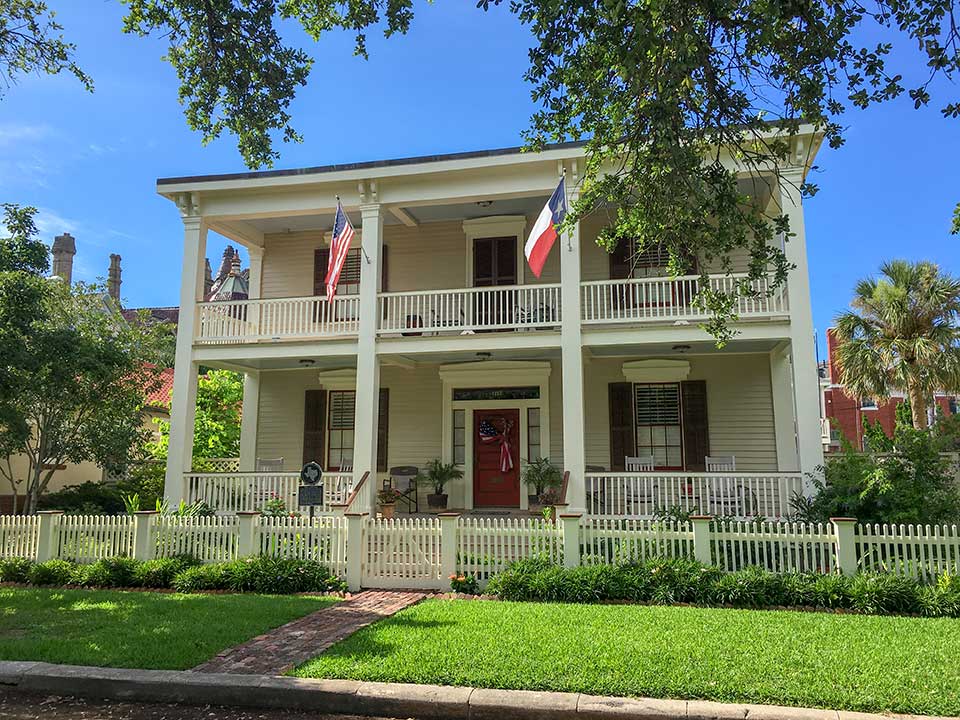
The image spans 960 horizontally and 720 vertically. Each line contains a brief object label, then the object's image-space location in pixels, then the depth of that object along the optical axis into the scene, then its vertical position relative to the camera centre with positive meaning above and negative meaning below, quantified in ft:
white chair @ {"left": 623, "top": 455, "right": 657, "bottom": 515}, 40.32 -1.27
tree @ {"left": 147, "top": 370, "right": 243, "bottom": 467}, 67.21 +5.04
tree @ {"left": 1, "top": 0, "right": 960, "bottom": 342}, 20.47 +12.50
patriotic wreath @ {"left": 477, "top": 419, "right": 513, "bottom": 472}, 50.01 +2.22
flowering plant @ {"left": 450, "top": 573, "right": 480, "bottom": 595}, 31.65 -5.13
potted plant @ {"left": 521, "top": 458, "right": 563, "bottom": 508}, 46.52 -0.72
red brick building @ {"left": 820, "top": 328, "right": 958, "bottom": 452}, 115.75 +9.98
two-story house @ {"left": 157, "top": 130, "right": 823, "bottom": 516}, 41.19 +7.48
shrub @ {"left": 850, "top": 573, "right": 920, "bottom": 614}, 27.20 -4.92
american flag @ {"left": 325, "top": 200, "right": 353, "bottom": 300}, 40.75 +12.77
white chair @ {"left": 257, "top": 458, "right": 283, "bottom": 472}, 51.49 +0.44
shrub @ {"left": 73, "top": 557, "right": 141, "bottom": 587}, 34.01 -4.92
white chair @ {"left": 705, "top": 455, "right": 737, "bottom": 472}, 45.21 +0.33
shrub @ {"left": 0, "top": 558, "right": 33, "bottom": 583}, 35.63 -4.97
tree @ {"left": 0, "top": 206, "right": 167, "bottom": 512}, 38.70 +5.99
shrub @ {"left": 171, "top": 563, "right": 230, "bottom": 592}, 32.78 -5.03
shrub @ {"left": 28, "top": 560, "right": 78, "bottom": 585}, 34.76 -5.01
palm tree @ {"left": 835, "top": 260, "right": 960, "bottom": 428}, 67.10 +12.90
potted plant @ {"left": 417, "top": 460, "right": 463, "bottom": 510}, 48.91 -0.59
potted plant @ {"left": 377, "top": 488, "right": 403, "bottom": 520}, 46.73 -2.02
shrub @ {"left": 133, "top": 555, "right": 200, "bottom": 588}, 33.73 -4.82
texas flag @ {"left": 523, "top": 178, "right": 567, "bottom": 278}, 36.91 +12.33
